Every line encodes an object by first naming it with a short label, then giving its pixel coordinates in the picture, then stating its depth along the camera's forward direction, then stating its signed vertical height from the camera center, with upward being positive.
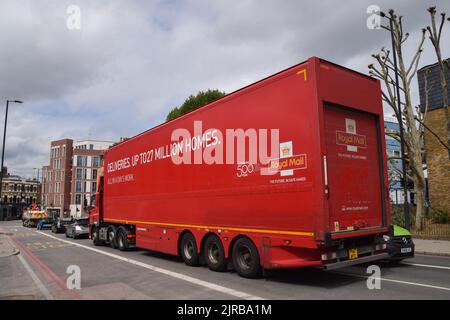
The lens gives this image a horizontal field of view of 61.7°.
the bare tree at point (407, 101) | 20.09 +5.86
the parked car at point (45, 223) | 37.81 -1.47
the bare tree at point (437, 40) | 17.28 +7.59
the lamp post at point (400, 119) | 17.55 +4.44
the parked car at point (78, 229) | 23.24 -1.30
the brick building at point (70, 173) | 89.81 +8.42
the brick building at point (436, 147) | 22.56 +3.67
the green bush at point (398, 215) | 21.62 -0.50
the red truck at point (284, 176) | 7.25 +0.69
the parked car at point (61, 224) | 30.44 -1.26
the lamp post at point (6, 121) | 31.75 +7.41
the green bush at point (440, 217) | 20.27 -0.60
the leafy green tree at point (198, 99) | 31.94 +9.21
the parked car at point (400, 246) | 10.00 -1.06
